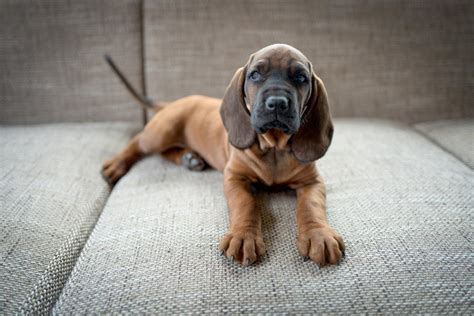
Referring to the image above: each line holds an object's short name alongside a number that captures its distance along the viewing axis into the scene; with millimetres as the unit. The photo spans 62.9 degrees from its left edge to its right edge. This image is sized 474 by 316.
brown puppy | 438
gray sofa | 389
